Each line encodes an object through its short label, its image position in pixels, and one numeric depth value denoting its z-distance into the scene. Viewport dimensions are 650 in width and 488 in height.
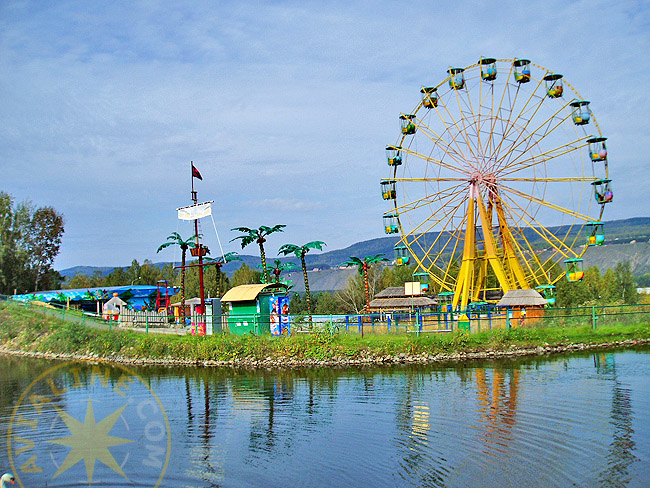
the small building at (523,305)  35.59
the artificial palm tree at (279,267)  56.14
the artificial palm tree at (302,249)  55.97
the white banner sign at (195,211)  47.03
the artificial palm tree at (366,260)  60.09
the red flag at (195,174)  46.88
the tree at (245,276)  89.70
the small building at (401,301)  54.59
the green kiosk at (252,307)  37.50
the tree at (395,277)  86.06
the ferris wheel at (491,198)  41.12
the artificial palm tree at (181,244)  61.56
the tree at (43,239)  76.25
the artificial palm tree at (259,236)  55.00
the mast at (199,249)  45.59
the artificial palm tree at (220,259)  52.57
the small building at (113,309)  45.98
